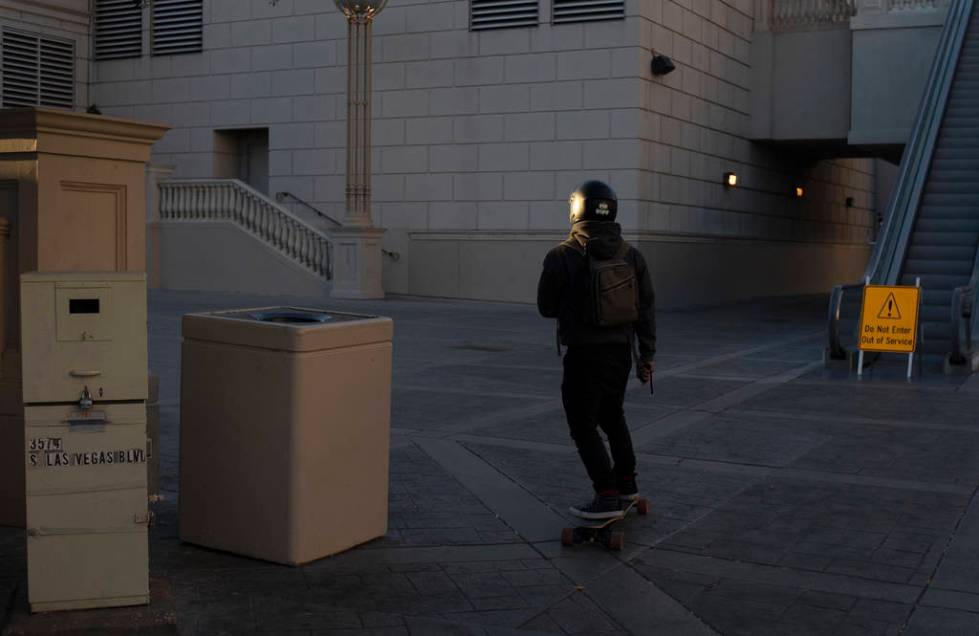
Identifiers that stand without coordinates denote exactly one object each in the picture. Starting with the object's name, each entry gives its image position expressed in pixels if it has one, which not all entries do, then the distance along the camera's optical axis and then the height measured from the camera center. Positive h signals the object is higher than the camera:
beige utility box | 4.66 -0.88
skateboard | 5.91 -1.51
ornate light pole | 22.73 -0.07
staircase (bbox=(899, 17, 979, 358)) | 15.08 +0.20
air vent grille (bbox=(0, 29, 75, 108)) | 26.67 +3.02
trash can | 5.41 -0.98
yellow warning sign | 12.79 -0.92
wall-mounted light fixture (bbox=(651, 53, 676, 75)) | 22.77 +2.92
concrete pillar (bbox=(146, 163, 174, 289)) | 26.02 -0.16
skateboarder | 5.96 -0.44
